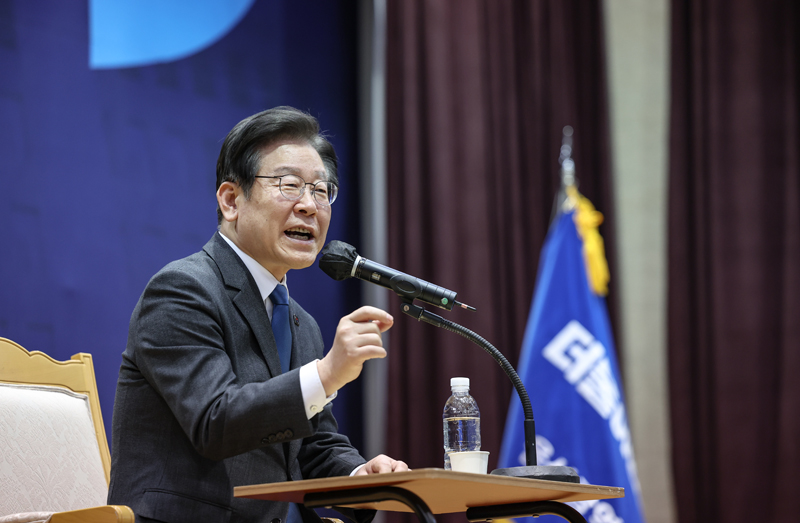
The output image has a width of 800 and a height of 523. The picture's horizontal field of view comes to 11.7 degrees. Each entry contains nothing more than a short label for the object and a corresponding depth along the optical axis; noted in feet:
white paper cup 20.40
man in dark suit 20.17
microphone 20.48
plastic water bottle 21.05
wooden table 19.61
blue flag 29.43
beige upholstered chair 21.37
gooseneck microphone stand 20.35
